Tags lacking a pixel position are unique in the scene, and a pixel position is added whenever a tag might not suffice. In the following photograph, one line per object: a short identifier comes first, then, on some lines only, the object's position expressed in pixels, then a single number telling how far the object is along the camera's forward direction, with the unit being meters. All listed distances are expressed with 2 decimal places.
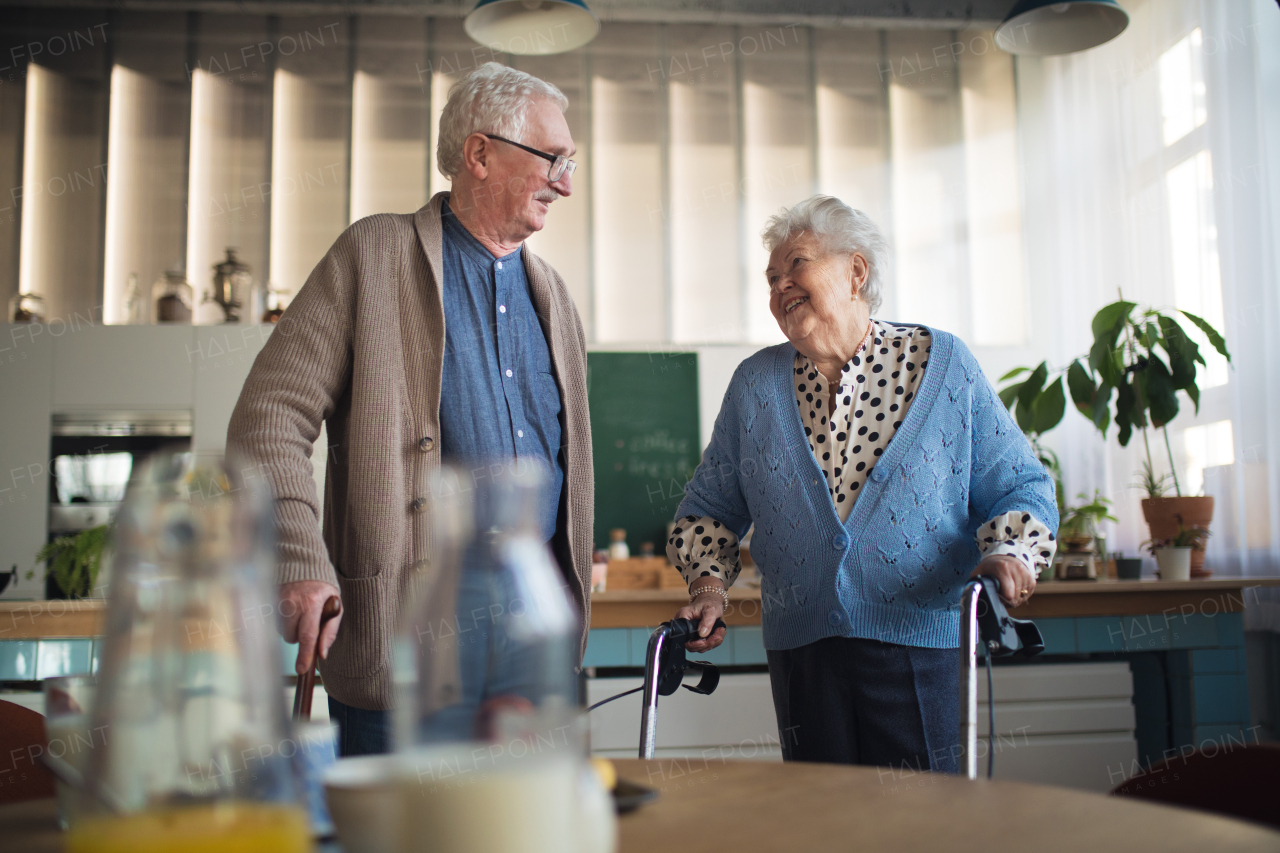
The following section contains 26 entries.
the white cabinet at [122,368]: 4.64
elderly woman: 1.55
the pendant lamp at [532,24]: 3.71
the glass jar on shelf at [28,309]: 4.90
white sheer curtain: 3.86
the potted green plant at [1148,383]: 3.64
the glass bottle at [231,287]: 5.01
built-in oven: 4.69
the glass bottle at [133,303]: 5.09
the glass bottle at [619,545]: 4.97
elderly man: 1.37
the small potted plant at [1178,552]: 3.49
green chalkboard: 5.27
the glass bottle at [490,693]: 0.44
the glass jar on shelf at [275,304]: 4.96
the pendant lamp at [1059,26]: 3.69
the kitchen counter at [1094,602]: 2.86
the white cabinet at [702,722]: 2.81
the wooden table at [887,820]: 0.65
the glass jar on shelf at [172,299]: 4.89
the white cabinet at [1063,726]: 3.03
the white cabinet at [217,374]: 4.68
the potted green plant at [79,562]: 2.96
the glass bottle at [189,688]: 0.41
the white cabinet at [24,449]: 4.60
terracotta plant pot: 3.63
